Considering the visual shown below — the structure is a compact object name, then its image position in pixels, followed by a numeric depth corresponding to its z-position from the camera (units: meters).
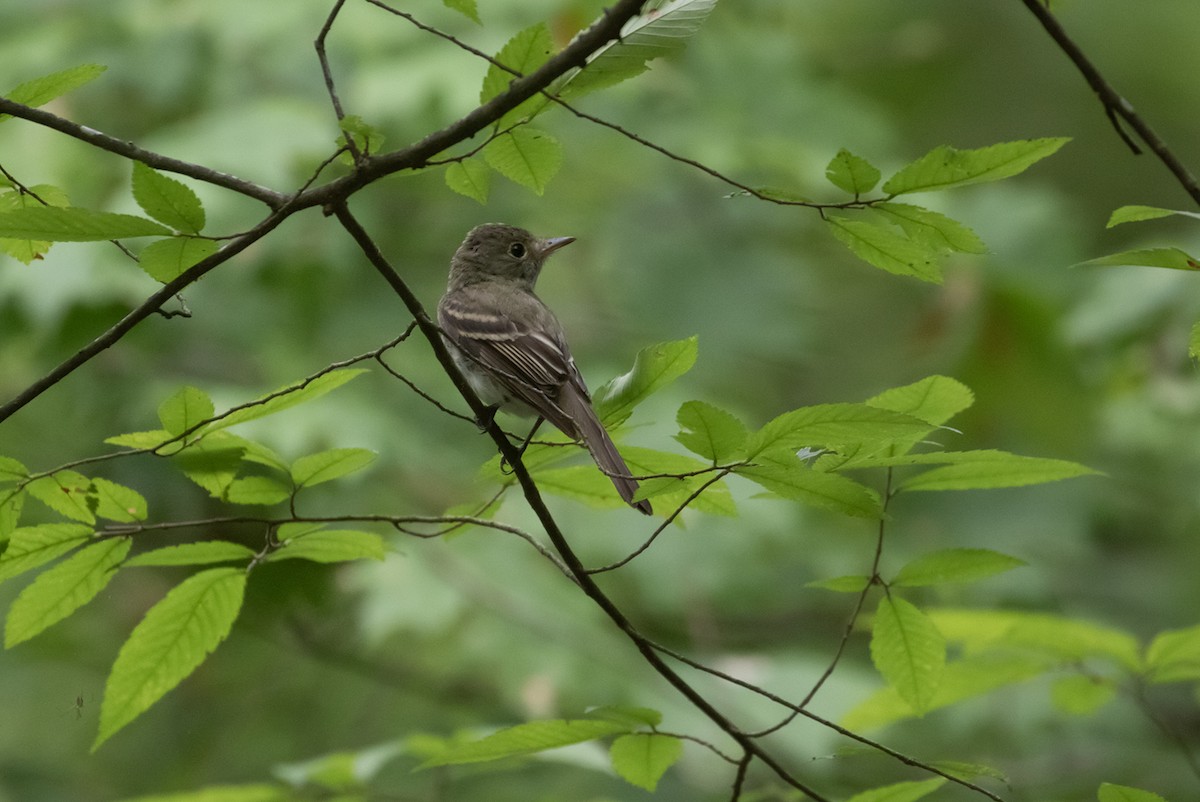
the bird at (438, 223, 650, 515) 7.42
